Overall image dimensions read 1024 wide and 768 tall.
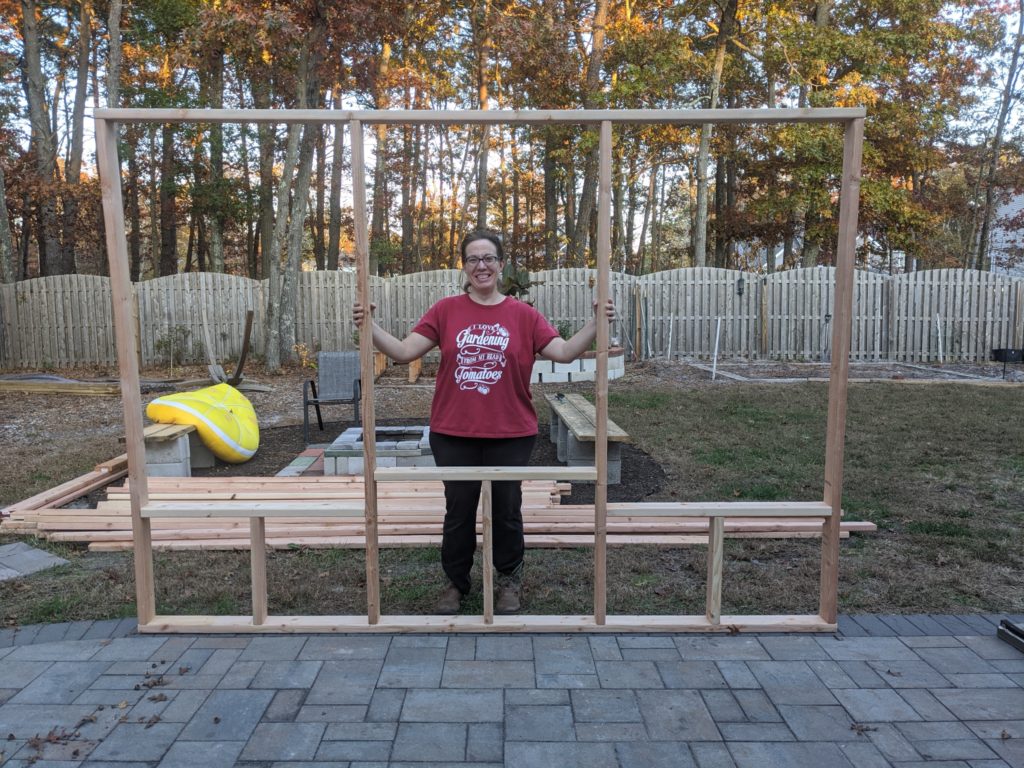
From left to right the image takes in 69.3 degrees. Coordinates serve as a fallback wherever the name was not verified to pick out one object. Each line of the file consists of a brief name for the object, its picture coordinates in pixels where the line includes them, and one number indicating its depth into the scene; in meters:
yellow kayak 6.49
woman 3.40
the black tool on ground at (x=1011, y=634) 3.16
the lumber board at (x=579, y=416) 5.48
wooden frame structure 3.26
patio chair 7.78
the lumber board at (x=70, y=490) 5.01
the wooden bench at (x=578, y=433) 5.59
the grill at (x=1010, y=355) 13.69
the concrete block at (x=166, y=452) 6.02
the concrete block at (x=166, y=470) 6.06
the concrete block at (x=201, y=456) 6.77
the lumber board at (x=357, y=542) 4.46
